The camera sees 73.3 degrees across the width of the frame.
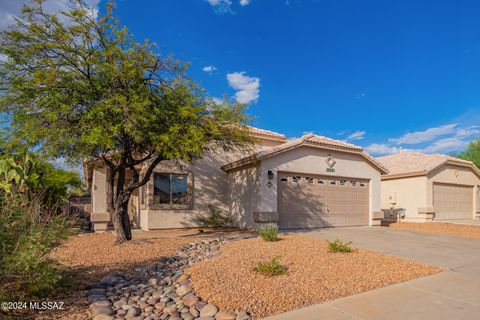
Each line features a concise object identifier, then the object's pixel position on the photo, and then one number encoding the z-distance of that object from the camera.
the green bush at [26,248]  4.75
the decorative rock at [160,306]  5.47
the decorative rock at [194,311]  5.17
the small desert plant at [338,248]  9.01
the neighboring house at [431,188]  21.78
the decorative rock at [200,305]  5.32
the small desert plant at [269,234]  10.79
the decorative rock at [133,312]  5.18
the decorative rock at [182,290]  6.04
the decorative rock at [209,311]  5.07
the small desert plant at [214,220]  16.62
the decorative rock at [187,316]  5.05
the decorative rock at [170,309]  5.31
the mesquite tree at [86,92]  9.07
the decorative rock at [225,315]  4.84
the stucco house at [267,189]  14.73
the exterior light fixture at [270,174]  14.46
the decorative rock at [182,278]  6.77
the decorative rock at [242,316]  4.79
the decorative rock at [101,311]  5.07
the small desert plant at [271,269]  6.68
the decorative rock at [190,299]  5.55
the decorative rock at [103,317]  4.91
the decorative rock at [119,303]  5.45
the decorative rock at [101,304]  5.29
